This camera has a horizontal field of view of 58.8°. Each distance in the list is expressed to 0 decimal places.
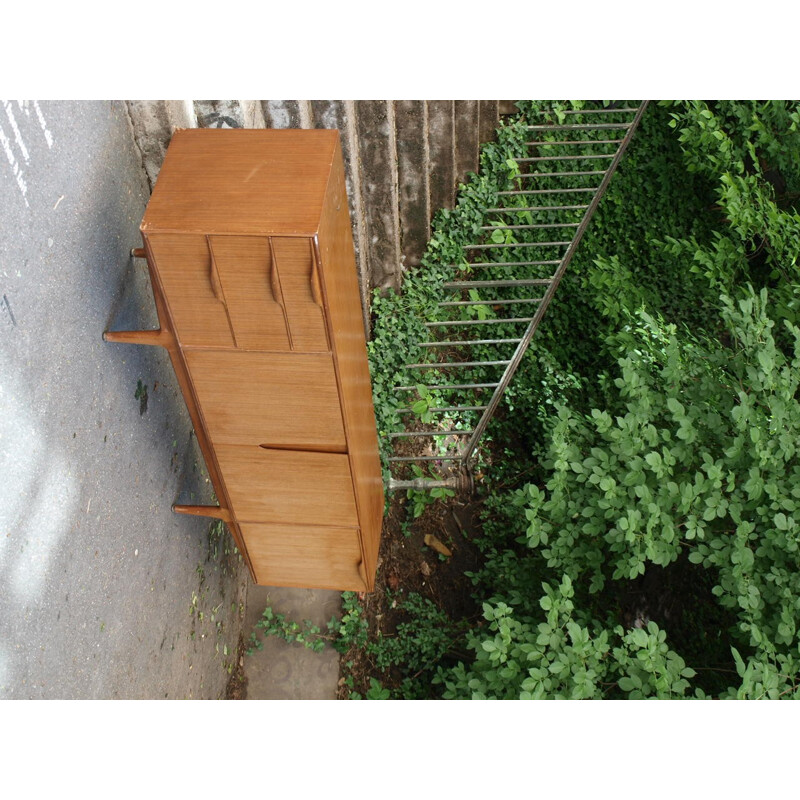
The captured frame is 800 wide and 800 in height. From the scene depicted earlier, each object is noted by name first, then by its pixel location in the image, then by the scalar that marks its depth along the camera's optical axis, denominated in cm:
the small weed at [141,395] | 250
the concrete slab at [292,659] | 406
